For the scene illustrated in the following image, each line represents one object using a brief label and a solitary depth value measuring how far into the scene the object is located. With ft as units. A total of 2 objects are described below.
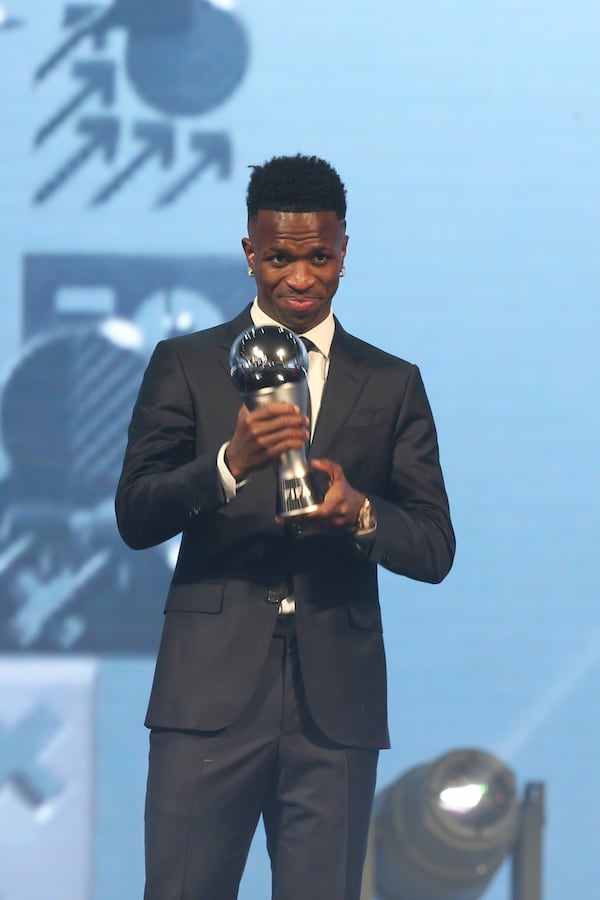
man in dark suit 45.16
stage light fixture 50.12
